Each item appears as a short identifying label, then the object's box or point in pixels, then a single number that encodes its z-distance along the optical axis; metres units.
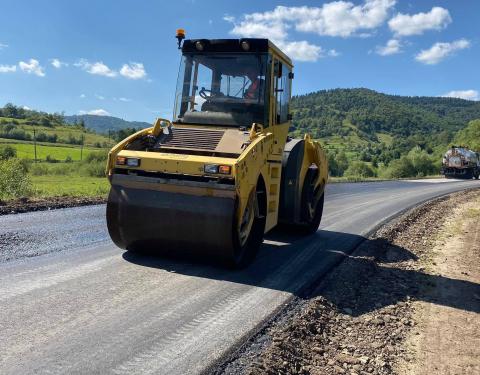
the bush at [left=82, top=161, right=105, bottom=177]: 38.78
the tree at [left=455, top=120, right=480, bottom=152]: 68.38
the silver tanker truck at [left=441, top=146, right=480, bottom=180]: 41.88
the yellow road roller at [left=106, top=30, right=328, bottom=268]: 5.56
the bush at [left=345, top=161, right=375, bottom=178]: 54.78
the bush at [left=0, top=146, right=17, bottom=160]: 41.58
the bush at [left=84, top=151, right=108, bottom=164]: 44.70
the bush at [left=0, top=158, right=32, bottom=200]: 13.71
